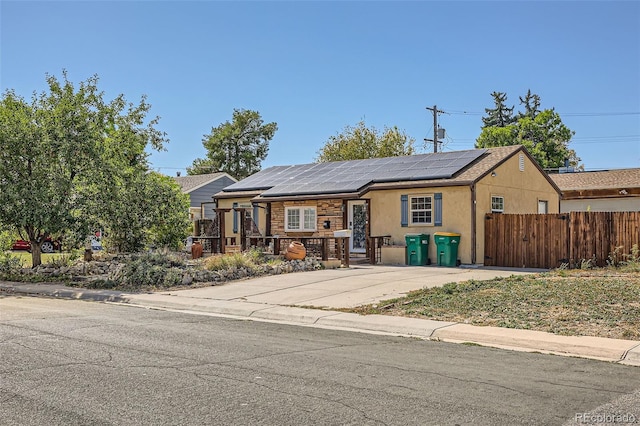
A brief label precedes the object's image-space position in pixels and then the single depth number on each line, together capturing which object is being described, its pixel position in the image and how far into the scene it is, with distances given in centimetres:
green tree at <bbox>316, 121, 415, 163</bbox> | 4819
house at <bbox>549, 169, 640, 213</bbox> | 3209
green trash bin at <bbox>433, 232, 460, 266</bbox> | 2219
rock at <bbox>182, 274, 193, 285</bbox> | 1752
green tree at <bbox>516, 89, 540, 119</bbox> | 6888
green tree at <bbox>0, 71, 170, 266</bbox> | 1928
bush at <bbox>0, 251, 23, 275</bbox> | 2075
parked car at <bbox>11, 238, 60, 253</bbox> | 3769
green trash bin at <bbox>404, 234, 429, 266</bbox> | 2291
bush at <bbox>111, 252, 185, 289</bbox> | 1744
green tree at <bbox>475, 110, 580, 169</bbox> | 5219
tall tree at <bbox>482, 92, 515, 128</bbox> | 6956
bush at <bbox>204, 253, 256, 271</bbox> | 1881
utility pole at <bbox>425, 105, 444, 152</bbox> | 4078
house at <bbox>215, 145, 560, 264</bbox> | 2283
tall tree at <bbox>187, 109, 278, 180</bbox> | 6288
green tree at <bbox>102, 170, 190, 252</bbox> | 2142
